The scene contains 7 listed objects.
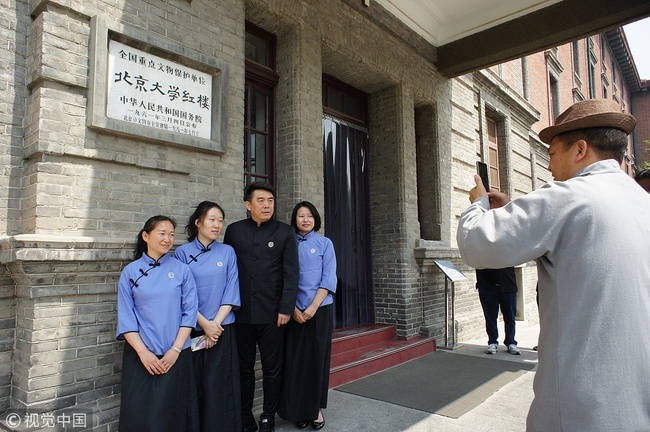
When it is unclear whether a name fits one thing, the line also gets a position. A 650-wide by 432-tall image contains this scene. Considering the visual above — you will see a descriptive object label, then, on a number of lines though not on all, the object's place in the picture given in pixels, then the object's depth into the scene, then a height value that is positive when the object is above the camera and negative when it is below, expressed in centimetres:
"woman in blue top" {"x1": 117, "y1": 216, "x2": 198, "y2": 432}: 267 -50
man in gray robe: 133 -5
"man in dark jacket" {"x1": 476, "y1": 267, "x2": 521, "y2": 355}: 632 -66
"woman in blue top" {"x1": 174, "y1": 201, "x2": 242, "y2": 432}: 306 -45
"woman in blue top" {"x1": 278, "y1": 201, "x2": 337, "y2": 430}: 360 -64
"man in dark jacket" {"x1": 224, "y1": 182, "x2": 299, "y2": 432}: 343 -27
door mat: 425 -140
